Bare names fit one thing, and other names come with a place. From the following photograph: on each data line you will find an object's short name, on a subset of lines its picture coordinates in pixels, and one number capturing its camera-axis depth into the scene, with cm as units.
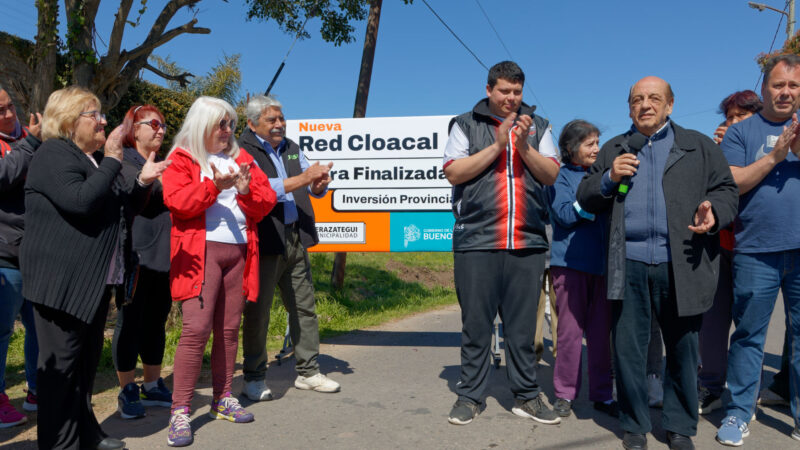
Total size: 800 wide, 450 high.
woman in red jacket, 357
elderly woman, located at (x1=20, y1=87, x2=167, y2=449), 302
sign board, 625
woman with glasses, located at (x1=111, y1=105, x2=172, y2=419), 399
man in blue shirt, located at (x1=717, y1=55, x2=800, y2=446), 359
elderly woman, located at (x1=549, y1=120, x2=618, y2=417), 414
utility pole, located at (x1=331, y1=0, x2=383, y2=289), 969
